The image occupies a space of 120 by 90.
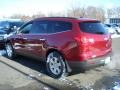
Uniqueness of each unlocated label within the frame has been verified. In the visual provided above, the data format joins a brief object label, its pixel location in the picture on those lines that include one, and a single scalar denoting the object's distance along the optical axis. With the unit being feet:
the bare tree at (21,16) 106.07
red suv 10.74
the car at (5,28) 20.23
